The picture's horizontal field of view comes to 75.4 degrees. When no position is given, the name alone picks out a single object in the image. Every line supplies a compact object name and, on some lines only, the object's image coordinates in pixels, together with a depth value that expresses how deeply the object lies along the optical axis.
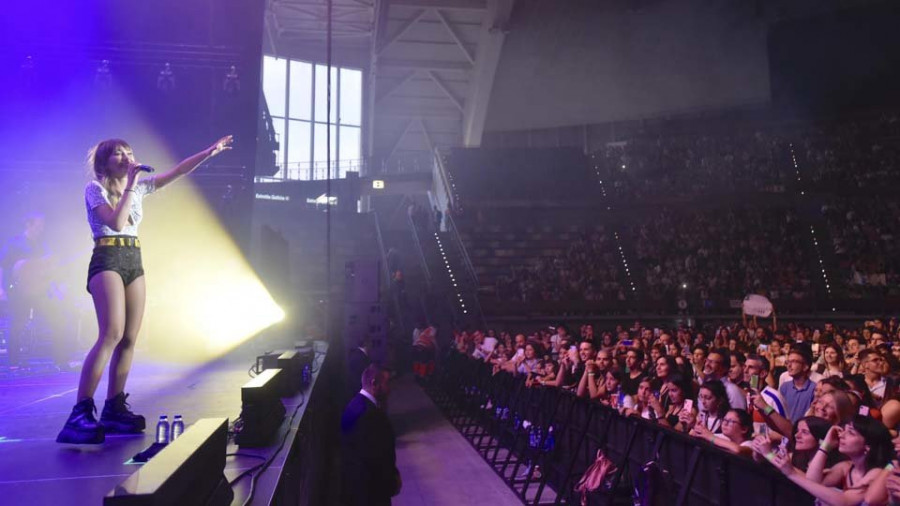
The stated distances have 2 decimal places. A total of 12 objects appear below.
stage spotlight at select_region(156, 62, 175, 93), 9.38
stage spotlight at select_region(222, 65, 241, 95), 9.59
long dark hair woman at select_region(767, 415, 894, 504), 3.02
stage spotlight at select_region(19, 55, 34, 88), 8.88
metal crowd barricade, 3.34
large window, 29.38
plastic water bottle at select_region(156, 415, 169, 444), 2.78
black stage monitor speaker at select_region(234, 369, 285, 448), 2.99
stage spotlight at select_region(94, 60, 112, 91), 9.04
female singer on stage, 2.83
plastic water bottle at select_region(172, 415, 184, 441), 2.79
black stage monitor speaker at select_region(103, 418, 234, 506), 1.18
